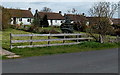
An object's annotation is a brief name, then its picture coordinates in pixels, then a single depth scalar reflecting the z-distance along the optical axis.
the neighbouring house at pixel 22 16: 65.01
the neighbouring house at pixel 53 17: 75.00
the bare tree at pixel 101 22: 22.02
